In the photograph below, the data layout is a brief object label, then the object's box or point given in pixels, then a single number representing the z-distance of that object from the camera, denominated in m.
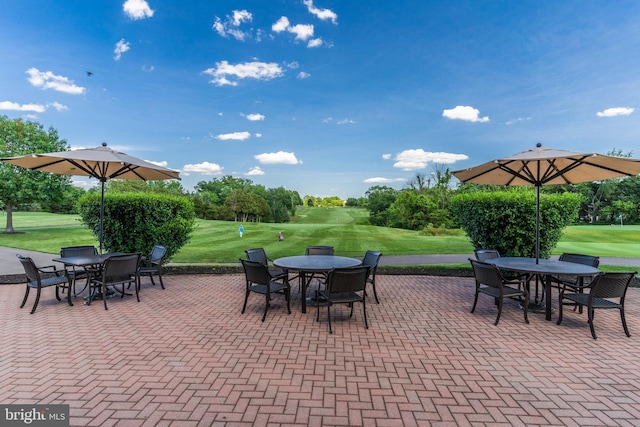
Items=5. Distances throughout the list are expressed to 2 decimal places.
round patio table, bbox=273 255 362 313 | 5.16
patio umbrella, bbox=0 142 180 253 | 5.68
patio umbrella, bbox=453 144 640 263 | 4.92
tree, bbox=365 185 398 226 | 52.14
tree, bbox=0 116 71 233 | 21.56
